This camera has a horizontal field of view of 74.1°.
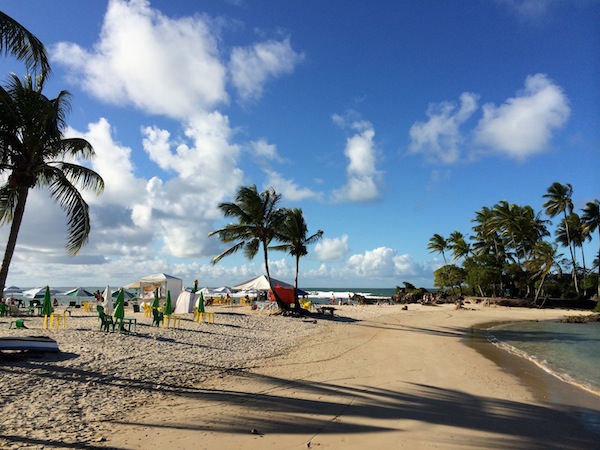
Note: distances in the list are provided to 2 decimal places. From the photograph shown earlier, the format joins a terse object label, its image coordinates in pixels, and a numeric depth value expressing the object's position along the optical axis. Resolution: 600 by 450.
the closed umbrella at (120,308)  12.71
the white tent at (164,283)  25.80
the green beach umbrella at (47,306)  12.87
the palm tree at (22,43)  6.04
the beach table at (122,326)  13.17
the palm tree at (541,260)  40.47
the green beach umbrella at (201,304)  17.41
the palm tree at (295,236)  25.48
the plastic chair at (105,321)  13.25
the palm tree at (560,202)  44.07
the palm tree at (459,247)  56.59
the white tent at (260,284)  29.54
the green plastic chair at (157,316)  15.48
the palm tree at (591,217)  43.19
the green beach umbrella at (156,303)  16.20
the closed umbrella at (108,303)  16.11
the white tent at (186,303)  20.22
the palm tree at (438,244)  61.72
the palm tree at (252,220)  23.56
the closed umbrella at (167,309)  14.99
